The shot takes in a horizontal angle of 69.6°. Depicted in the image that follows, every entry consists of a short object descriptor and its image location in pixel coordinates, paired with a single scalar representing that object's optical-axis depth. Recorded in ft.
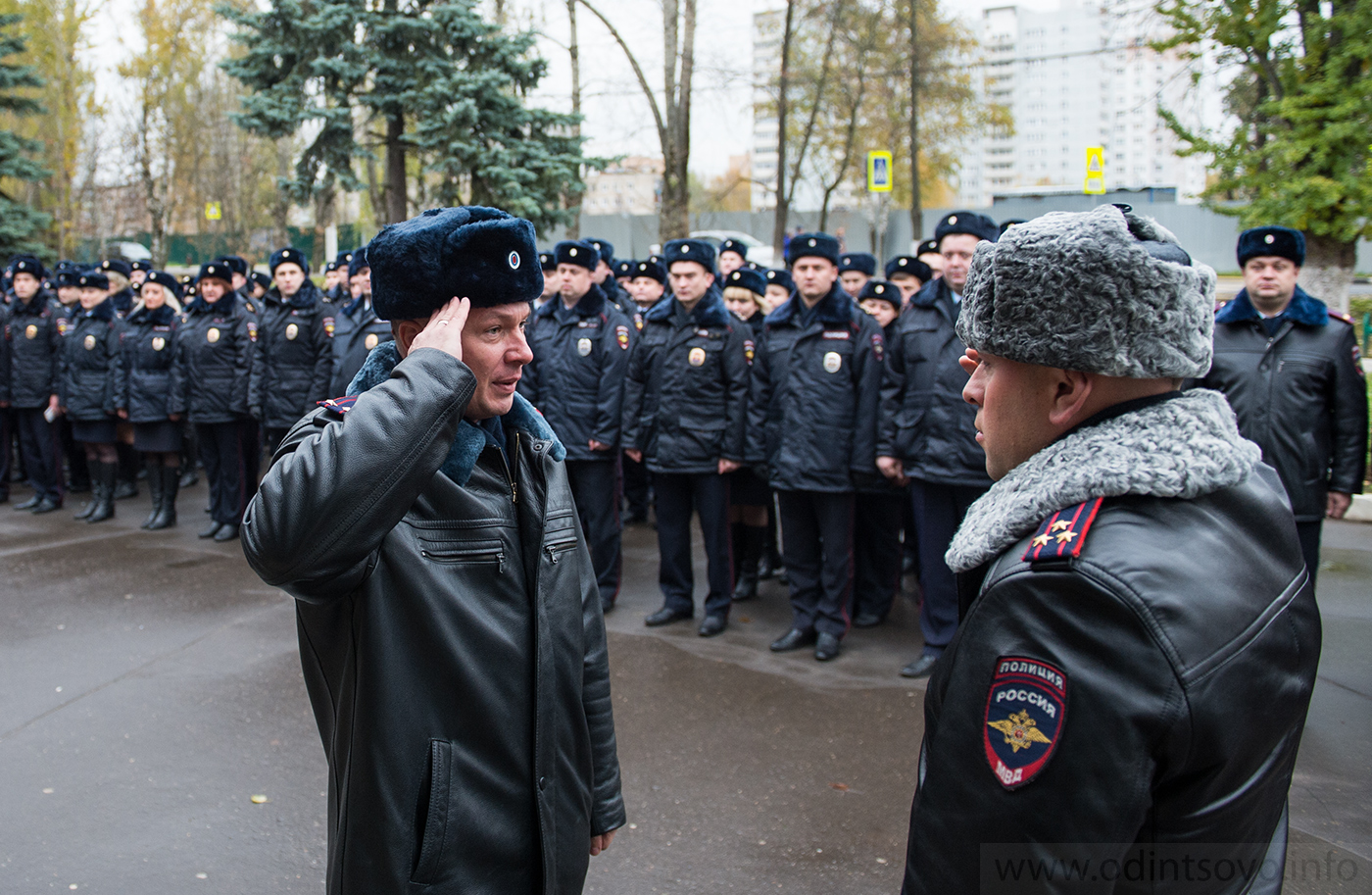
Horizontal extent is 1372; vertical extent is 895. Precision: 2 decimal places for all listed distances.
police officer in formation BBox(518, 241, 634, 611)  21.65
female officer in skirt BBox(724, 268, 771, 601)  23.12
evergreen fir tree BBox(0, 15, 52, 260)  53.83
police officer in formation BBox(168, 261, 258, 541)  29.01
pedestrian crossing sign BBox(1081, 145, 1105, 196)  46.06
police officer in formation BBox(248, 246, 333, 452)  28.40
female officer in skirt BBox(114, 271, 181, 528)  29.96
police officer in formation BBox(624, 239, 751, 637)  20.44
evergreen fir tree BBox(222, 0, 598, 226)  42.32
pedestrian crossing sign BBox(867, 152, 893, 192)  47.06
